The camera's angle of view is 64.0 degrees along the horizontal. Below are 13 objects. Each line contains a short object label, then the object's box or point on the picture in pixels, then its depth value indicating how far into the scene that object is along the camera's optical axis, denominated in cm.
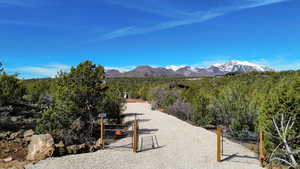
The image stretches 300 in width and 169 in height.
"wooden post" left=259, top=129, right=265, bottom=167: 718
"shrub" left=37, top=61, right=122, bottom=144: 1062
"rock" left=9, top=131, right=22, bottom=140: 1155
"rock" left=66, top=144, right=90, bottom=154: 843
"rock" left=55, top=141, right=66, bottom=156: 818
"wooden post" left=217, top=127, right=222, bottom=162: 751
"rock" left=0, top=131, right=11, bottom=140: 1161
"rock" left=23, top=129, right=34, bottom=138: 1187
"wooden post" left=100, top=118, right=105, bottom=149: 919
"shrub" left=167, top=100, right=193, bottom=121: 1855
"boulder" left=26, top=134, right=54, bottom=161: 790
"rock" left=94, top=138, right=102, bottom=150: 923
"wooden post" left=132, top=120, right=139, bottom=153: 874
